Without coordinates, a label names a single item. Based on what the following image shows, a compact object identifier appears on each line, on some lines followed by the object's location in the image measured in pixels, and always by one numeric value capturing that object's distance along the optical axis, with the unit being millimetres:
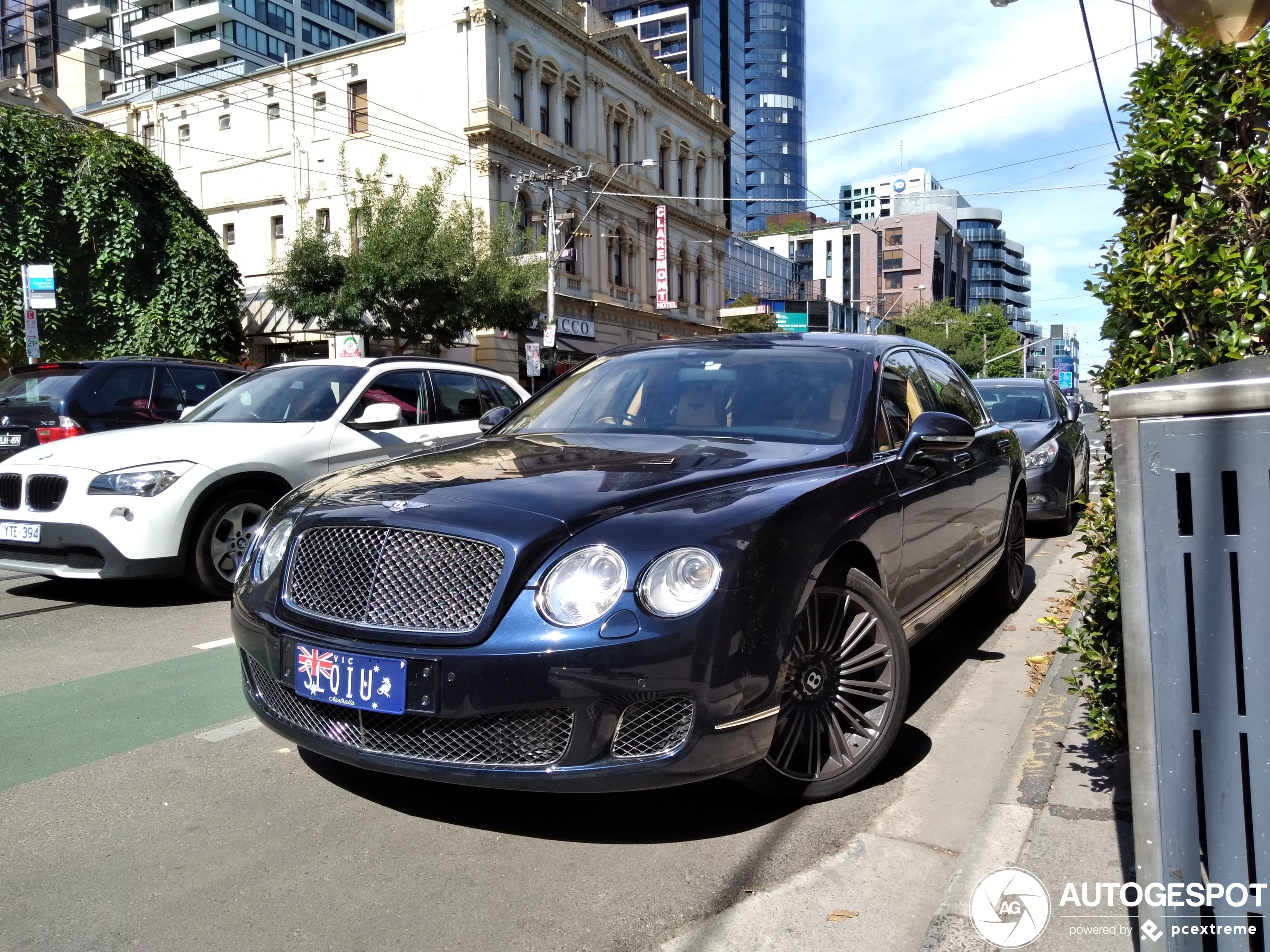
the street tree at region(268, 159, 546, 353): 26453
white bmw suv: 6062
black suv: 8781
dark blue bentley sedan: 2668
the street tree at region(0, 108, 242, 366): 22188
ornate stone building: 33062
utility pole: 28747
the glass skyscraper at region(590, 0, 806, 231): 138250
